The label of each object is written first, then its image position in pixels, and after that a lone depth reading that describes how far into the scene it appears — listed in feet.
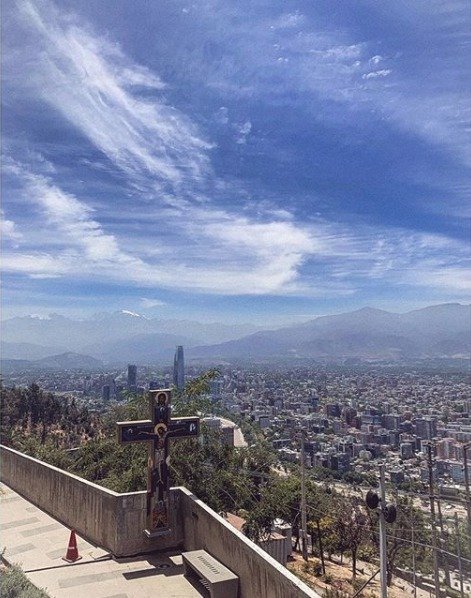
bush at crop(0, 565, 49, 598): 17.11
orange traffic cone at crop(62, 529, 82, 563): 24.32
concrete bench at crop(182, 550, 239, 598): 19.67
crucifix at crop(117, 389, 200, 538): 25.82
